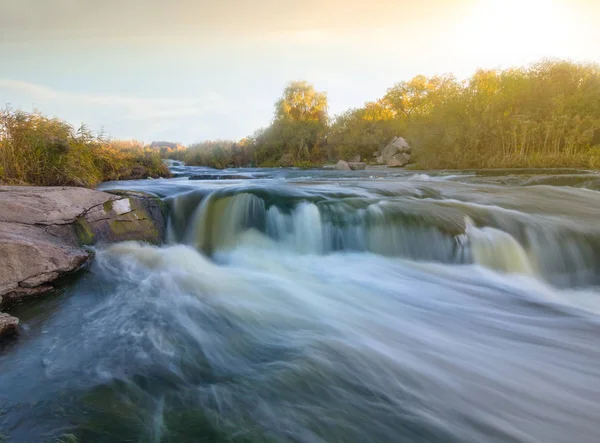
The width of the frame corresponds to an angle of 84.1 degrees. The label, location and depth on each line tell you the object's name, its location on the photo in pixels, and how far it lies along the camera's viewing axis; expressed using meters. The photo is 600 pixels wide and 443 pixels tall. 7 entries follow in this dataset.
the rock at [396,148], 26.33
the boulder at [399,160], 24.25
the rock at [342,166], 22.06
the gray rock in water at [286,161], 31.94
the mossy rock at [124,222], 4.82
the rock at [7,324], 2.68
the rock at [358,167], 22.43
